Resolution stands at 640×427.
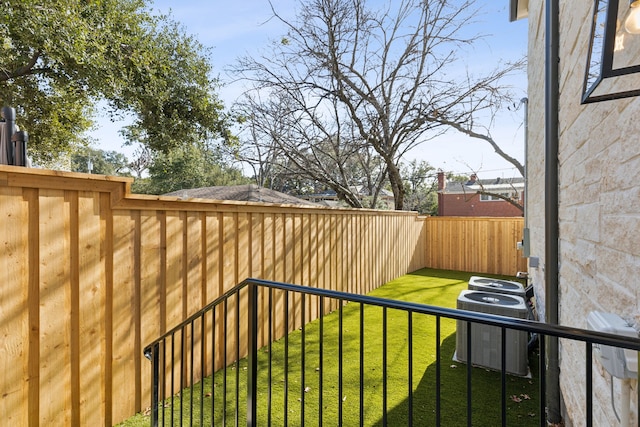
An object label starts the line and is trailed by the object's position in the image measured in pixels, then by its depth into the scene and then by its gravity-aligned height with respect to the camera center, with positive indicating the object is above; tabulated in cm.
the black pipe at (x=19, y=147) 212 +43
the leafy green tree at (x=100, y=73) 545 +276
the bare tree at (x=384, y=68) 722 +331
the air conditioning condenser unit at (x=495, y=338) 319 -126
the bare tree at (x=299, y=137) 803 +192
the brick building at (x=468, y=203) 1864 +46
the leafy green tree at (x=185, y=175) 1834 +225
